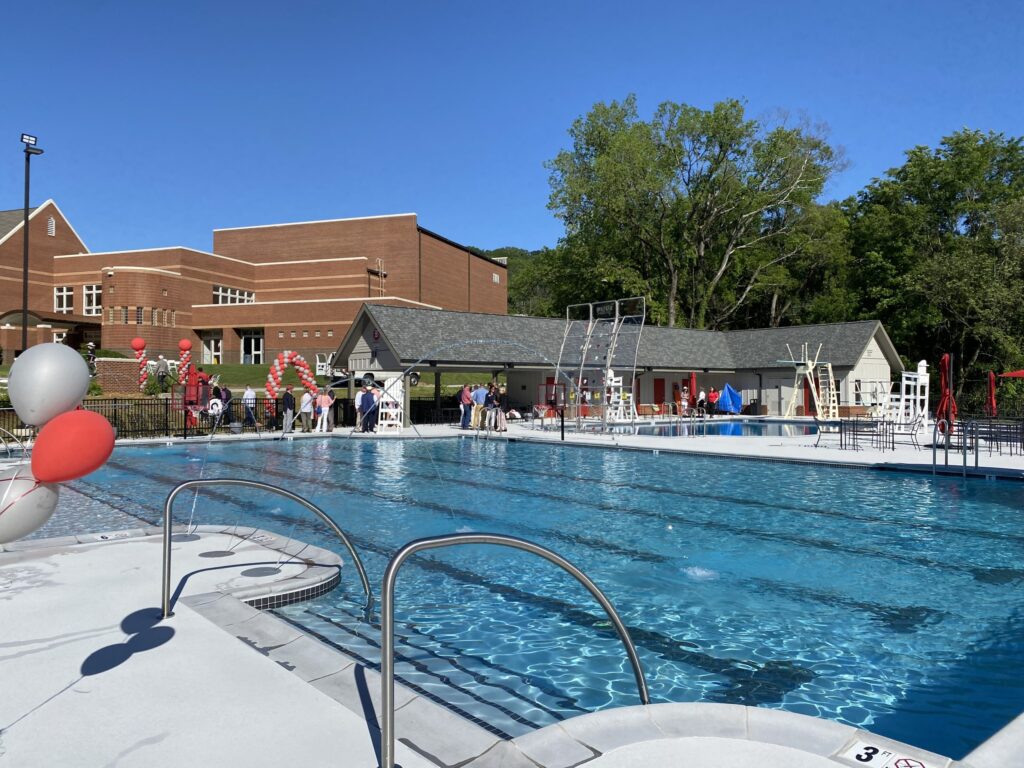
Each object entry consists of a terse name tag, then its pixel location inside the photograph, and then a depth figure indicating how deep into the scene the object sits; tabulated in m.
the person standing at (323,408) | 28.05
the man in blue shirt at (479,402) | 29.78
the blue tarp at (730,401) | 39.69
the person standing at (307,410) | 27.73
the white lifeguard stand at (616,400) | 29.96
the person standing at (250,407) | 27.83
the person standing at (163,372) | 37.38
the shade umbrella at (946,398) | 20.95
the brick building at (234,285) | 59.41
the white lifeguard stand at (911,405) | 27.10
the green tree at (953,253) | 40.53
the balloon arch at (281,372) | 28.96
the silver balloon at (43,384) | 4.64
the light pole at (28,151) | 23.34
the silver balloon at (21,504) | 4.39
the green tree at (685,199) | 51.06
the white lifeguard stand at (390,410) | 28.23
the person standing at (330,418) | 28.61
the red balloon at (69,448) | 4.48
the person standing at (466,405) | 29.13
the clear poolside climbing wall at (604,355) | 28.19
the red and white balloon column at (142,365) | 33.81
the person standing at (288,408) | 26.98
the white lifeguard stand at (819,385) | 32.75
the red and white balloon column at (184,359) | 32.22
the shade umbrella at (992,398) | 24.30
